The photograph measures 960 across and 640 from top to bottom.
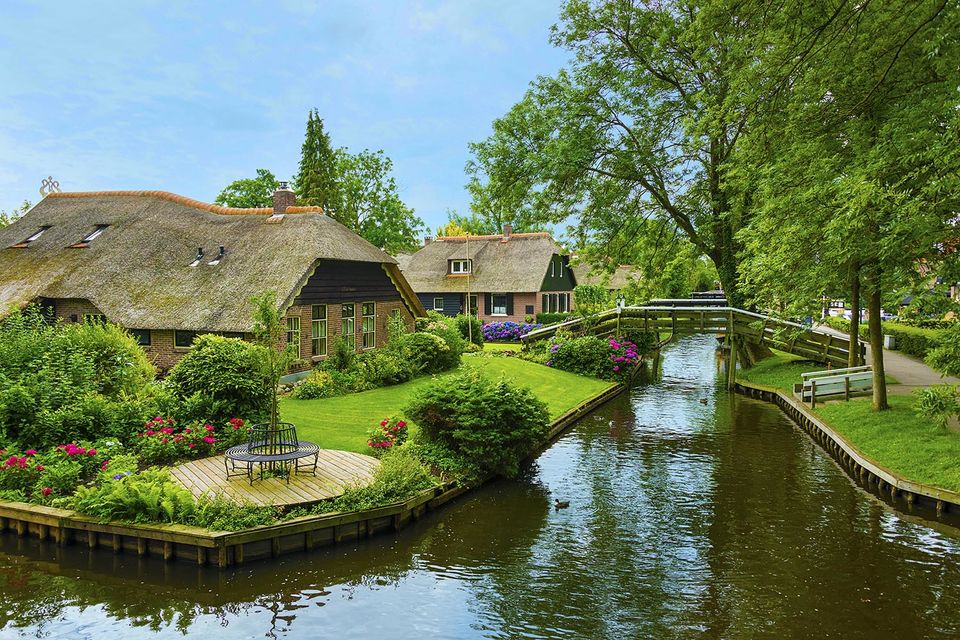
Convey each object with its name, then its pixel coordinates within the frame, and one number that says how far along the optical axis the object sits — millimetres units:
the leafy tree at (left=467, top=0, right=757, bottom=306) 27031
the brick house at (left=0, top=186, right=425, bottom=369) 22391
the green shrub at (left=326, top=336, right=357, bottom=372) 23781
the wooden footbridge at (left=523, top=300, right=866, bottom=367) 26938
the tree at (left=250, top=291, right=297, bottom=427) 13016
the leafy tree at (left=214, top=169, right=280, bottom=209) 53469
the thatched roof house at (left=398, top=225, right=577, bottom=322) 47906
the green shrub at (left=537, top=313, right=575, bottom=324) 46031
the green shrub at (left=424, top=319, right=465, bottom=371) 26188
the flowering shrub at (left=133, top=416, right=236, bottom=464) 13617
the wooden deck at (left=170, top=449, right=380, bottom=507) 11672
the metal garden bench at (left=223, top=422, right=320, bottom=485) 12211
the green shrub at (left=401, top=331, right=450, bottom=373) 25219
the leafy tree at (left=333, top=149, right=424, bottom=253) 52156
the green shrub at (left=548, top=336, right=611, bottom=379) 29344
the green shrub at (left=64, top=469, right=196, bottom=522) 10789
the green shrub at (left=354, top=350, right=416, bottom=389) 23156
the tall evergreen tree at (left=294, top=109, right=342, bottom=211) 48062
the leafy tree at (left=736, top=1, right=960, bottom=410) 11867
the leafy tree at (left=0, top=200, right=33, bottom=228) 56416
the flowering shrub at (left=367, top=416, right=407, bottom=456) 15227
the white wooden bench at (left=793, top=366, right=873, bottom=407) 21266
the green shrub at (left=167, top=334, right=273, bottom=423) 15625
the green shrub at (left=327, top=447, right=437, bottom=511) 11820
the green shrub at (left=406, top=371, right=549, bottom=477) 14461
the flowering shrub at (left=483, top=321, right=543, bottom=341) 40625
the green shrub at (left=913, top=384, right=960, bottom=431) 11973
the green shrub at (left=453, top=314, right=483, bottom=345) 35112
